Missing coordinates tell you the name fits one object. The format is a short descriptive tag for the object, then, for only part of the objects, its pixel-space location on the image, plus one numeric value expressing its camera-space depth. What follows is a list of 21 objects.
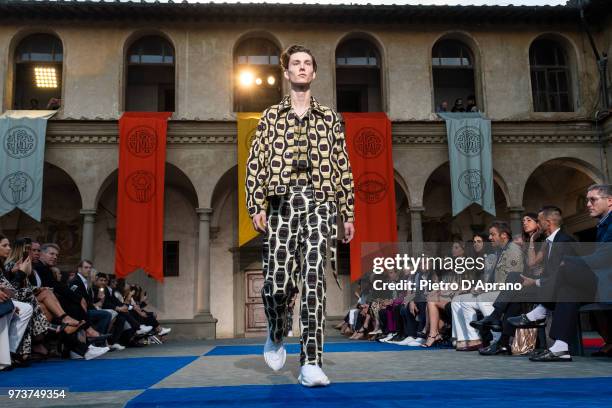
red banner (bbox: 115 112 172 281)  16.38
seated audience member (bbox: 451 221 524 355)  7.79
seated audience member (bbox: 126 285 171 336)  14.16
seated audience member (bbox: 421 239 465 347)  9.62
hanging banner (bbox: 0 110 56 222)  16.45
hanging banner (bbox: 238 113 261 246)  16.48
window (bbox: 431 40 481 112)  19.34
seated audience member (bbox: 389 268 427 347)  10.57
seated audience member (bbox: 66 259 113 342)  8.59
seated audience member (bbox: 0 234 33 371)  6.38
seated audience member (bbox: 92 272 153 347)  11.45
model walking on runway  3.99
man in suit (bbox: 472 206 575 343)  6.33
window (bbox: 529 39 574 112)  19.59
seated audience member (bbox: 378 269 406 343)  12.02
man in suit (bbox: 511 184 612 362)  5.69
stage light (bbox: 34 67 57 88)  19.52
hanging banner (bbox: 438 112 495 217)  17.27
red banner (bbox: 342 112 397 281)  16.64
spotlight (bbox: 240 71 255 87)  19.05
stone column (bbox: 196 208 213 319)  17.67
